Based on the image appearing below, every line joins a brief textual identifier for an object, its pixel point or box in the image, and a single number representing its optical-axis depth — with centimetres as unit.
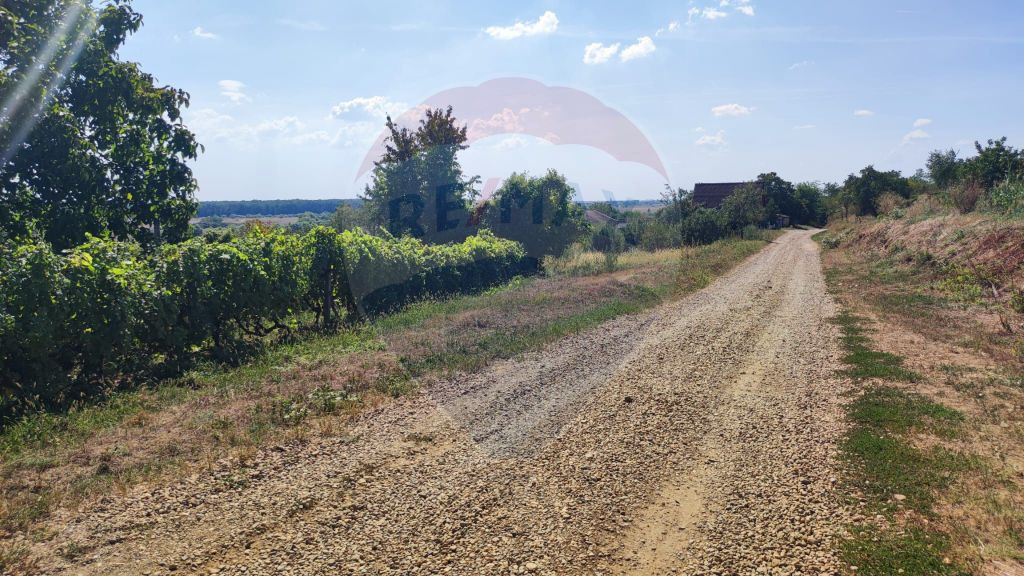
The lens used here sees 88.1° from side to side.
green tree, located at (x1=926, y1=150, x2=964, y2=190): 4035
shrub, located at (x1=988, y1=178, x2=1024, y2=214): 1903
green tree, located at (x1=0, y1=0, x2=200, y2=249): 1024
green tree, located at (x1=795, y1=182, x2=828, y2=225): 6650
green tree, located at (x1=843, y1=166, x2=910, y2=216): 5381
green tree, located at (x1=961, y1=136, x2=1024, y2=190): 2614
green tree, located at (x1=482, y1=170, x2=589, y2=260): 3067
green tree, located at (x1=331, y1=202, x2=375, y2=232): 3996
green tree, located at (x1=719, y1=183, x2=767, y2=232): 4235
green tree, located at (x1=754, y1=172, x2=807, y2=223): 6056
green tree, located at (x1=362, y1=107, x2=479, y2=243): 3139
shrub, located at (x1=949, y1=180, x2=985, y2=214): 2458
